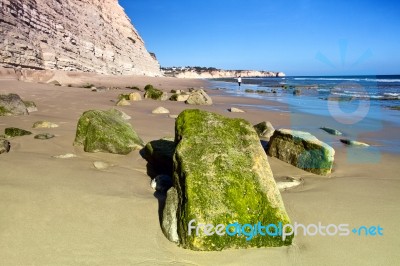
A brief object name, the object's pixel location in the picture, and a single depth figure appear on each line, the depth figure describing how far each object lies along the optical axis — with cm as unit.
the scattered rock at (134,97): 1388
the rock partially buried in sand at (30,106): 862
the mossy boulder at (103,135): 482
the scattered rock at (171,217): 262
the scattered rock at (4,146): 440
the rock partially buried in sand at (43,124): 634
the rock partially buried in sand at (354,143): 663
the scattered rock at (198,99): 1384
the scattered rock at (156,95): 1495
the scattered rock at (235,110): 1168
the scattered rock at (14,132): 540
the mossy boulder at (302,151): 457
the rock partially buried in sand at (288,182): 392
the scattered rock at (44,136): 538
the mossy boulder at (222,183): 254
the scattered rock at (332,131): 797
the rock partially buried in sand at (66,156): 448
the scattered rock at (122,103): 1151
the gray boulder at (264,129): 690
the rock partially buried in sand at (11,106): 757
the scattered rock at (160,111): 999
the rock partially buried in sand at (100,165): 418
